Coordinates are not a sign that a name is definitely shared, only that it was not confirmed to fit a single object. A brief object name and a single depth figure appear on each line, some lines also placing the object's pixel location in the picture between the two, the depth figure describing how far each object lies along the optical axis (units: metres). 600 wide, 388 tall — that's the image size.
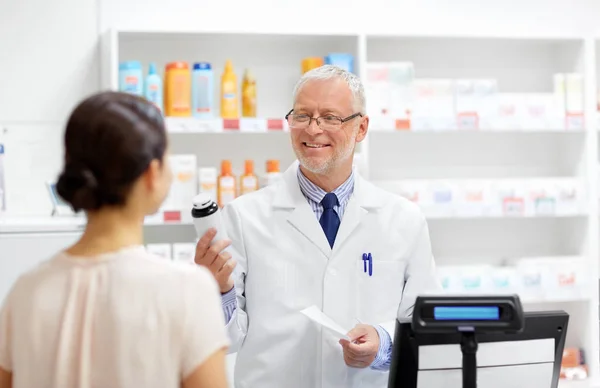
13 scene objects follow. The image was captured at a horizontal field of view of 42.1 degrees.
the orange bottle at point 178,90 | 3.71
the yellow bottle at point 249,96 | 3.85
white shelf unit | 4.05
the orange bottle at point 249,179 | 3.76
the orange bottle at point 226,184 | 3.72
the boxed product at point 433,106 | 3.88
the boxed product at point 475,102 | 3.92
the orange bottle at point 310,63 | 3.88
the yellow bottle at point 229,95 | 3.76
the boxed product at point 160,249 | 3.69
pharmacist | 2.33
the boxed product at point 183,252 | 3.69
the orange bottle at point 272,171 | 3.75
